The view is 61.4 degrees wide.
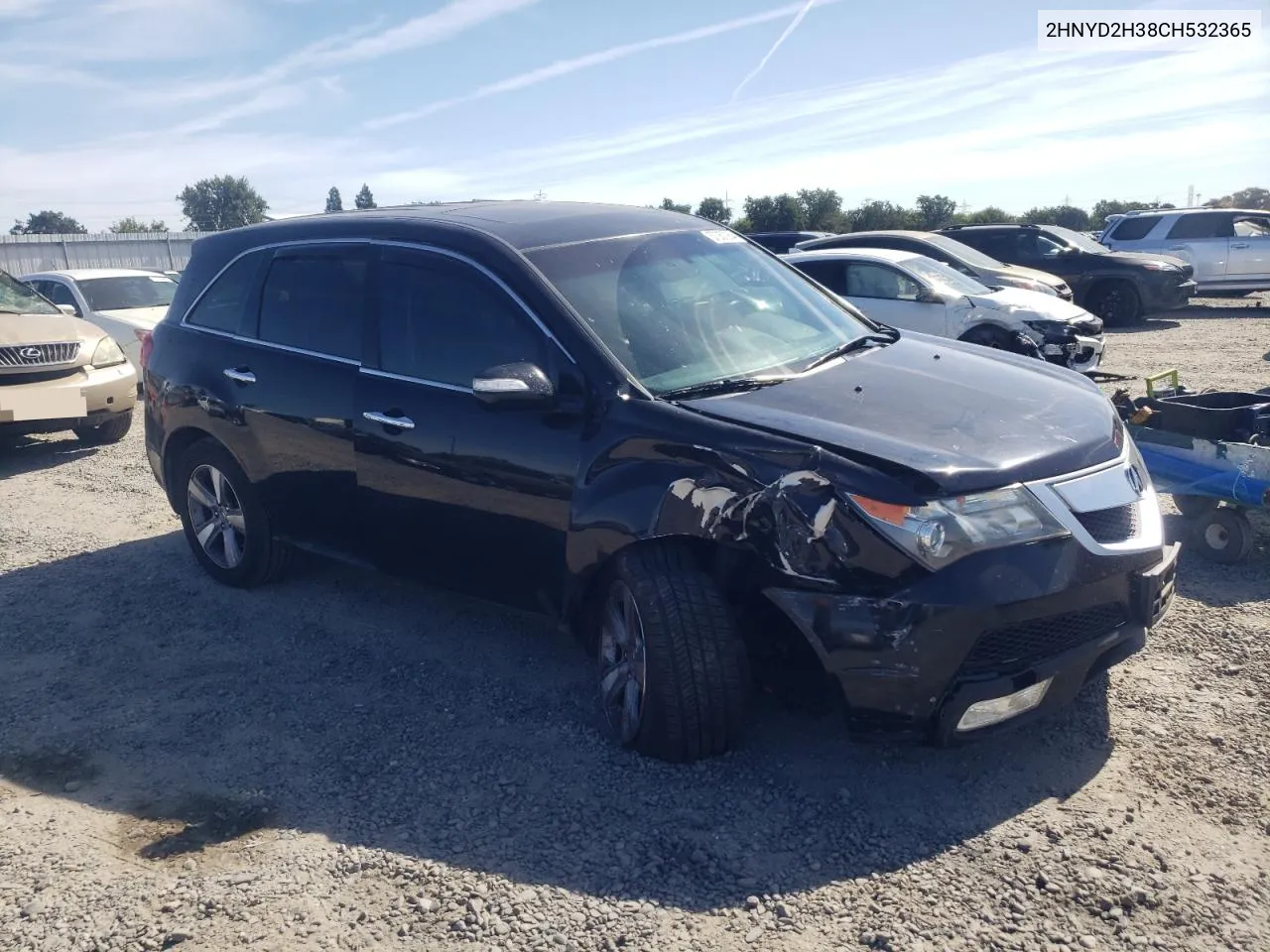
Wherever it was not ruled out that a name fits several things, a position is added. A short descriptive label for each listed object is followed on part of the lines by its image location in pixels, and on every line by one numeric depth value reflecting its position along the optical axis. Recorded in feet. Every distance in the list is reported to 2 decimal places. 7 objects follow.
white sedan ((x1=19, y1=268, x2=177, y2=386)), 39.60
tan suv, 28.25
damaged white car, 34.68
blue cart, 17.25
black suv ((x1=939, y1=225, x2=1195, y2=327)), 55.11
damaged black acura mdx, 10.55
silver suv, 60.75
